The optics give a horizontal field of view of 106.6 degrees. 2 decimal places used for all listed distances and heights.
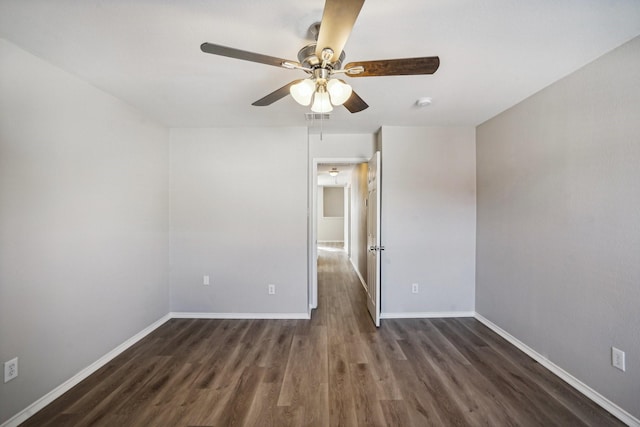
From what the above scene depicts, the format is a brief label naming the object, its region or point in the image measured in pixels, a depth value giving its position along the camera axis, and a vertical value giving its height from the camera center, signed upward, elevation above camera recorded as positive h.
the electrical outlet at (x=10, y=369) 1.48 -0.99
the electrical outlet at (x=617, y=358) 1.55 -0.95
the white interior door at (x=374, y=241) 2.74 -0.34
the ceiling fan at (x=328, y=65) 1.06 +0.78
